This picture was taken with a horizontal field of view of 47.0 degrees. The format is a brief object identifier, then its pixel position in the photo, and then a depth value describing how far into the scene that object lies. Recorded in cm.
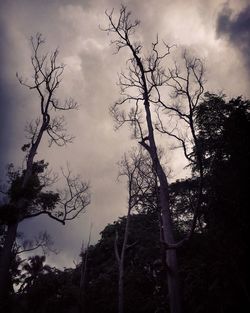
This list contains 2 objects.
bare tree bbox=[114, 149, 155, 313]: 2186
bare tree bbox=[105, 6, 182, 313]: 873
